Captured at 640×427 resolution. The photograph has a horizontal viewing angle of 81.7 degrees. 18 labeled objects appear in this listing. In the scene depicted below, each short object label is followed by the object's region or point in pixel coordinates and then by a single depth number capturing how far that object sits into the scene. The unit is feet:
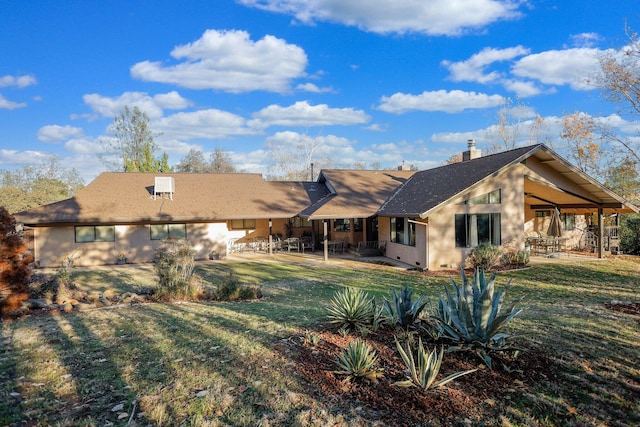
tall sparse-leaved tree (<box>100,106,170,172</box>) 122.31
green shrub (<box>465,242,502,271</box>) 50.29
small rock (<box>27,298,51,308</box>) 28.81
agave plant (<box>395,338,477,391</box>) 13.07
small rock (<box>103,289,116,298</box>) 34.42
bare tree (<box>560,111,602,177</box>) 102.53
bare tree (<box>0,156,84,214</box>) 89.97
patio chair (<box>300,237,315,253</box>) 77.89
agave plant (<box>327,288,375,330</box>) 19.77
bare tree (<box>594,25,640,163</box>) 65.57
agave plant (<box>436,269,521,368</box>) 15.60
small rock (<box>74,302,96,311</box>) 28.31
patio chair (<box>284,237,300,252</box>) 73.67
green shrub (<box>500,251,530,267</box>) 51.55
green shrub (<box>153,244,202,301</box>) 33.12
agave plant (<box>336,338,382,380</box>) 14.12
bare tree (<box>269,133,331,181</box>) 145.38
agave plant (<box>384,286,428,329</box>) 19.16
